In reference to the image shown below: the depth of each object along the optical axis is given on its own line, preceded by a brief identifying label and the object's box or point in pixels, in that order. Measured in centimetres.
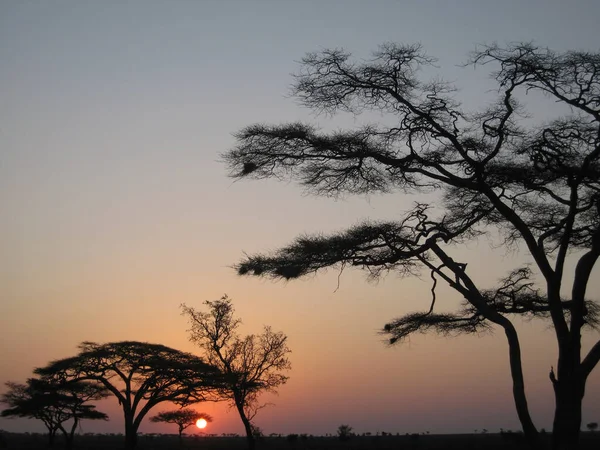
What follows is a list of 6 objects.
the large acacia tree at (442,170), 1160
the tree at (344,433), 5759
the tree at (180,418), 5841
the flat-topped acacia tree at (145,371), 3083
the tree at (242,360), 3138
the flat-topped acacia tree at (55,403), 3516
